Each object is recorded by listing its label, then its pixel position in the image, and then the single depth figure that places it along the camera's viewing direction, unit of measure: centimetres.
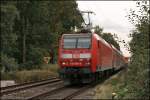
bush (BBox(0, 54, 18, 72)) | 4334
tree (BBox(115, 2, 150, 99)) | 924
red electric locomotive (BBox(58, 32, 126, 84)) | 2762
